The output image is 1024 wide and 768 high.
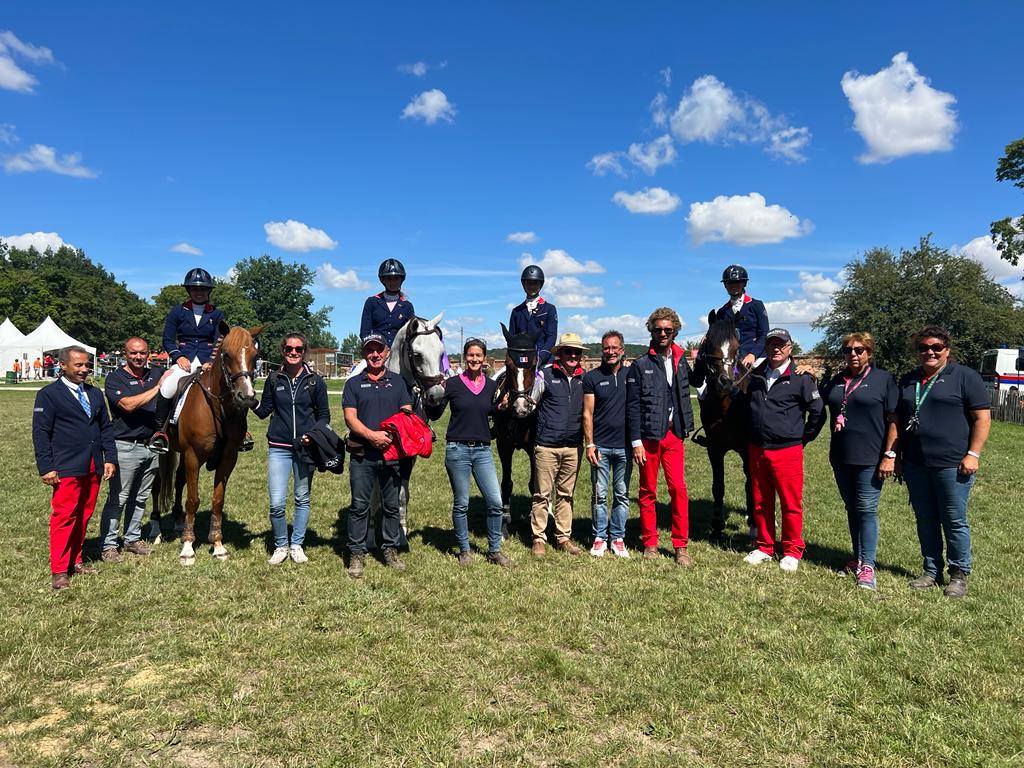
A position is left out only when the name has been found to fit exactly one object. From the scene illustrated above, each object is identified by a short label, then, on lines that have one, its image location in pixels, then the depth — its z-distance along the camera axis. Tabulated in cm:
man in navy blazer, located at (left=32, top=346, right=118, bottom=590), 534
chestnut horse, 605
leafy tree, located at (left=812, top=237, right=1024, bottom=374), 4175
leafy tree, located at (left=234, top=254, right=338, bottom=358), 9400
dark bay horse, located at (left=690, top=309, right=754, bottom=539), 670
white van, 3066
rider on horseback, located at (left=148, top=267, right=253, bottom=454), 720
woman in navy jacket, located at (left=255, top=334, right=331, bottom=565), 617
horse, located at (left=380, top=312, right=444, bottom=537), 629
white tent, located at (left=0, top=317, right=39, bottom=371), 5116
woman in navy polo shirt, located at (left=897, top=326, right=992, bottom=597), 529
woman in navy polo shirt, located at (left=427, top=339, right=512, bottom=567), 611
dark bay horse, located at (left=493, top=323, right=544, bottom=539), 638
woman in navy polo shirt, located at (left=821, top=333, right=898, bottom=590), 565
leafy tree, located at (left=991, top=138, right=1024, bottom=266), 3406
